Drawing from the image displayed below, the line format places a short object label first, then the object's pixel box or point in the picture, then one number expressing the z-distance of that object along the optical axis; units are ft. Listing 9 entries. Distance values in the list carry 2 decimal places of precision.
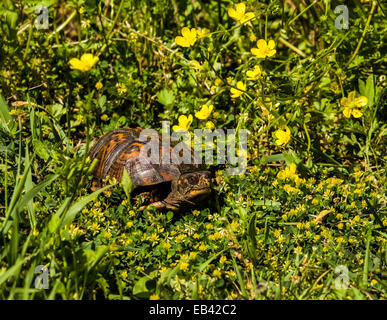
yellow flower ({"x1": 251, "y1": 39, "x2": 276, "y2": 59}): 9.87
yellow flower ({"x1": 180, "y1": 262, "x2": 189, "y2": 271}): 7.78
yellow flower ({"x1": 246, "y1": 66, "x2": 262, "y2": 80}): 9.83
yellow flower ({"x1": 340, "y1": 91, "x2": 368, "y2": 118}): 10.03
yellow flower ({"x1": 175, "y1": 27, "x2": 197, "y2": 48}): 9.57
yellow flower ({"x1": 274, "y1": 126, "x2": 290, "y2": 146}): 10.02
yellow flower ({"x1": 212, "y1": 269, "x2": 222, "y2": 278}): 7.61
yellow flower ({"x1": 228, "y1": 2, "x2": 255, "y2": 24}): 9.87
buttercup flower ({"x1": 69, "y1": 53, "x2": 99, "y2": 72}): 6.41
